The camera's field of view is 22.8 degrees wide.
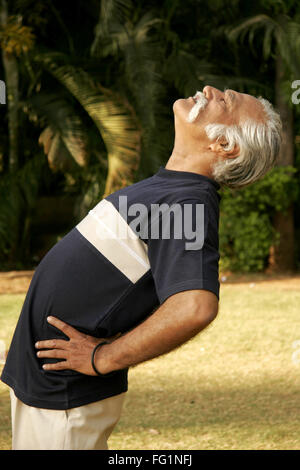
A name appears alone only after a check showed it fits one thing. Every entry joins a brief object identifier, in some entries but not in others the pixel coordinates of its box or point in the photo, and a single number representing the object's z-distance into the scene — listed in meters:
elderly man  1.83
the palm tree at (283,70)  10.38
